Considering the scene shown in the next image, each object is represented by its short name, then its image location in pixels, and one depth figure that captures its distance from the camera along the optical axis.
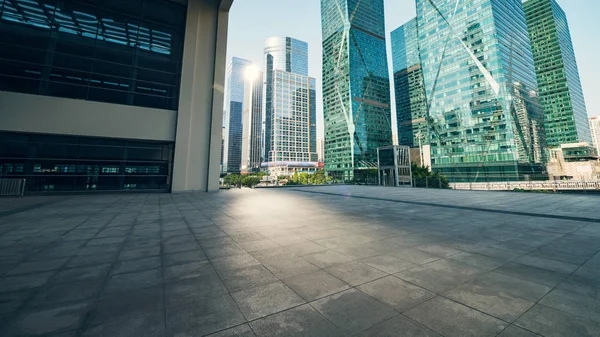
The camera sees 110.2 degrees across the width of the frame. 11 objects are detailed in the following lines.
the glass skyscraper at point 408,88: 129.62
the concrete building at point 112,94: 17.30
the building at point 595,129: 174.29
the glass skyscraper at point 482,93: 69.12
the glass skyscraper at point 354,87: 105.19
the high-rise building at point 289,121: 146.12
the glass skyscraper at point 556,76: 113.00
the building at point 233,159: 192.00
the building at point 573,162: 79.33
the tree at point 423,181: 29.00
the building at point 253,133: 178.75
